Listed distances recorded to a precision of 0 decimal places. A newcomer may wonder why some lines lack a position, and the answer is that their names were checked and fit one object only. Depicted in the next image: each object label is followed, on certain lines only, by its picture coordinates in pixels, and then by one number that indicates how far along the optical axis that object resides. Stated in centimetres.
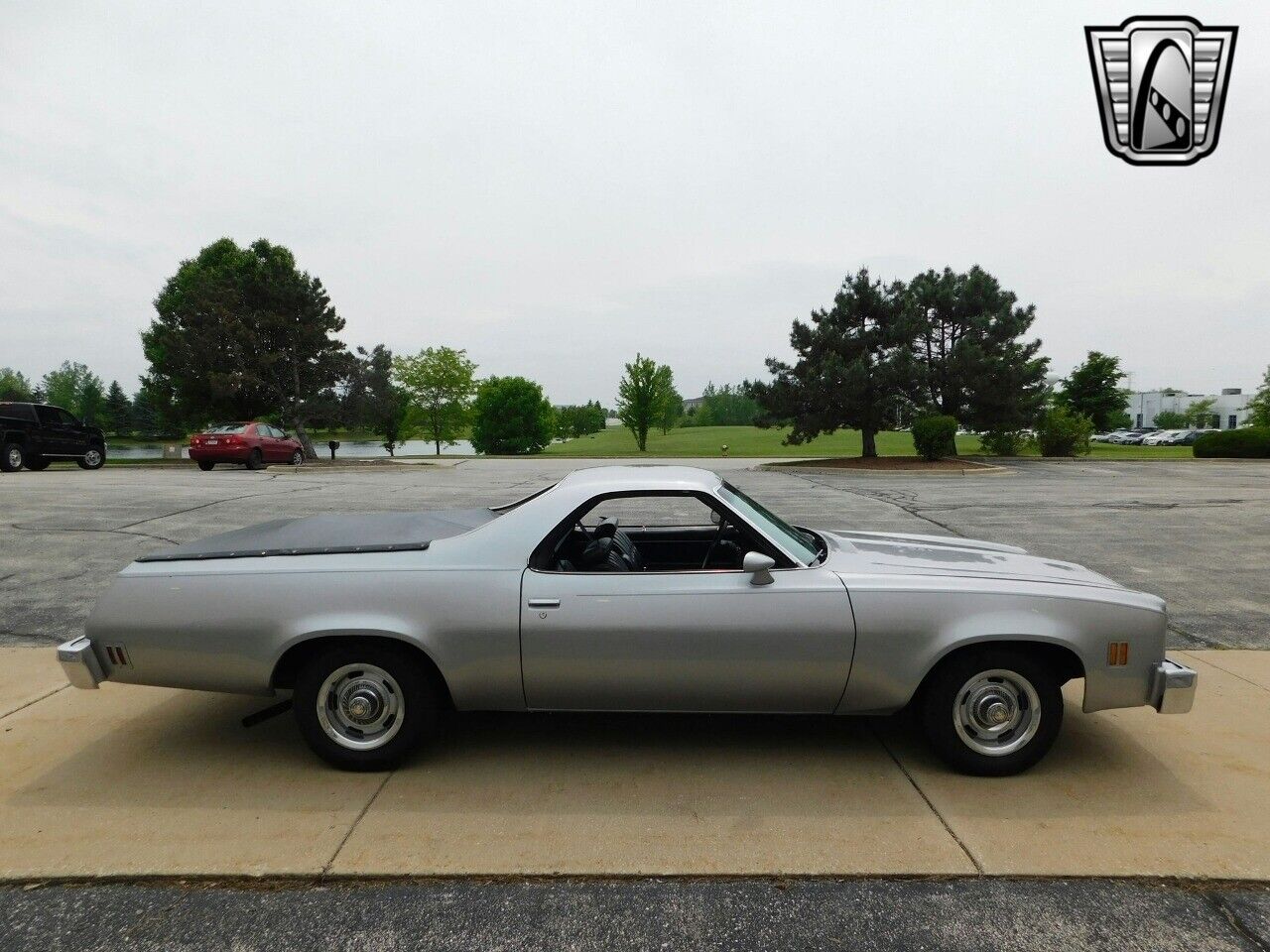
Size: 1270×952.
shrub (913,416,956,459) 2542
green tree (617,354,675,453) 5372
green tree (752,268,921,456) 2659
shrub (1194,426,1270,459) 2978
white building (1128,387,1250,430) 11625
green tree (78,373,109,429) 8375
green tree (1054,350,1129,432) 5775
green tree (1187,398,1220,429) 10050
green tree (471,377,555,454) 7425
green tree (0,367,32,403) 9637
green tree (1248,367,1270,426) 5154
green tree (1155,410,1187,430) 10862
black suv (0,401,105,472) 2003
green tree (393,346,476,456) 6906
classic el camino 325
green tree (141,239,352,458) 3362
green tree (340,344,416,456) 3578
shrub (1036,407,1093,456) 3388
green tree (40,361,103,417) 11244
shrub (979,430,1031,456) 3391
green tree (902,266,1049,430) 2734
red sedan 2380
